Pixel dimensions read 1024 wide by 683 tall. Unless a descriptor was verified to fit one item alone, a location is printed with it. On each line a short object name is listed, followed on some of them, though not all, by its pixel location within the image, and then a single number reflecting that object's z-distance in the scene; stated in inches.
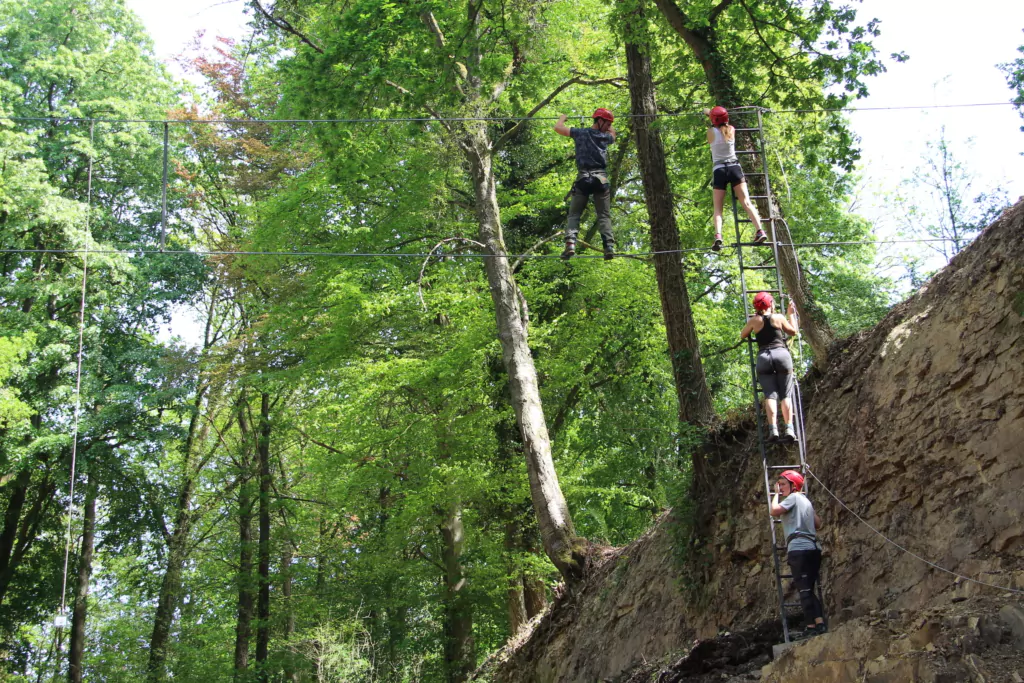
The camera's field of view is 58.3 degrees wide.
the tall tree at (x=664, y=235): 418.9
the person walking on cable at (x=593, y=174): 386.0
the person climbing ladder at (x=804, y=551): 296.8
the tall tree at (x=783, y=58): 406.9
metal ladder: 324.2
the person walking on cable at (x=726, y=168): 358.3
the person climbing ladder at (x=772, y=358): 330.3
